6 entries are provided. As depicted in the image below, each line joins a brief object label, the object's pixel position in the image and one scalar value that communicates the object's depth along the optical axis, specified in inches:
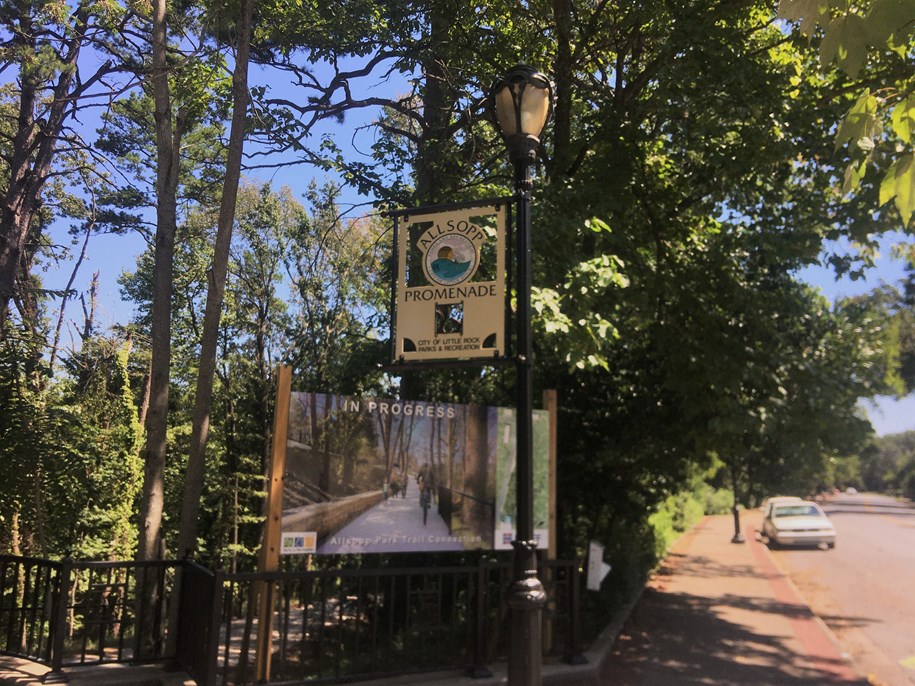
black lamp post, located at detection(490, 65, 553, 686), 153.2
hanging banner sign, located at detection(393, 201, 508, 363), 197.2
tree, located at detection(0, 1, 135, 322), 359.9
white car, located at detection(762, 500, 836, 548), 775.1
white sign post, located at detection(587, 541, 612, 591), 272.8
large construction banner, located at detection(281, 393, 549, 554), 217.6
